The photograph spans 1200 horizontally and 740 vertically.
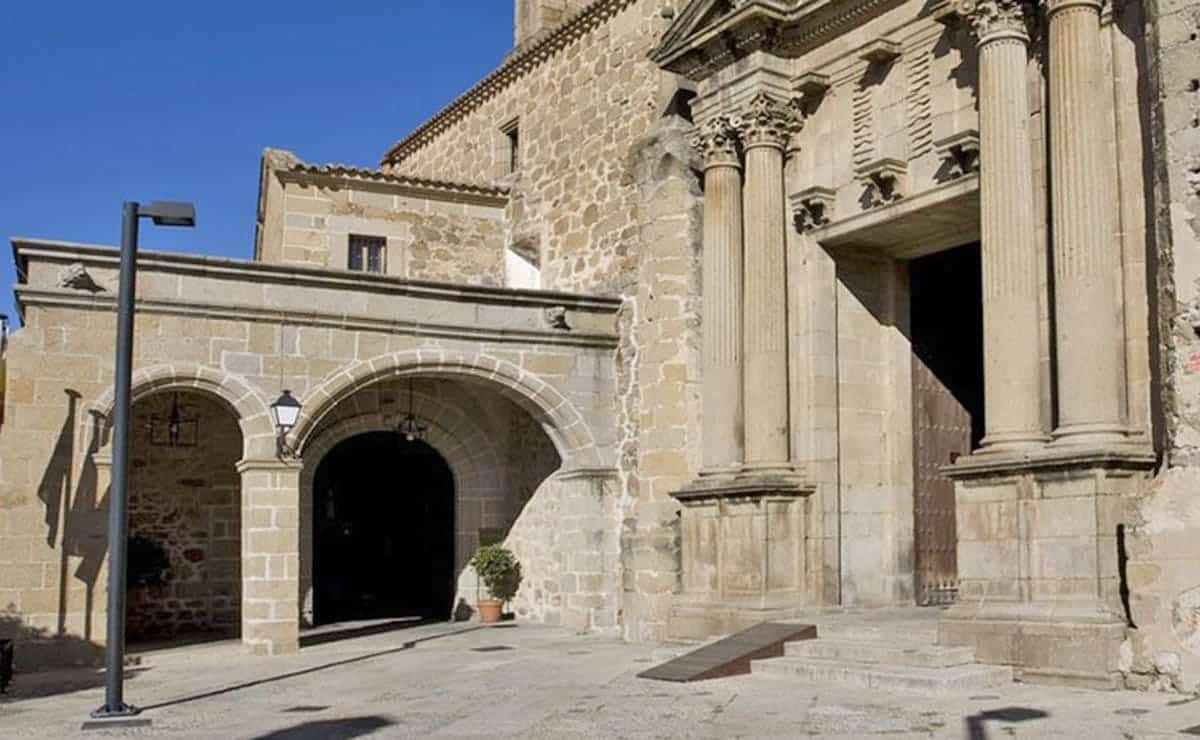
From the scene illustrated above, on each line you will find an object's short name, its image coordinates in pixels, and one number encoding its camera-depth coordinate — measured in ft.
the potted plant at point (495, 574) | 55.88
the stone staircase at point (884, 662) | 30.01
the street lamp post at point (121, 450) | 29.12
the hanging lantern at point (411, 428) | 55.77
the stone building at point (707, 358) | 30.63
